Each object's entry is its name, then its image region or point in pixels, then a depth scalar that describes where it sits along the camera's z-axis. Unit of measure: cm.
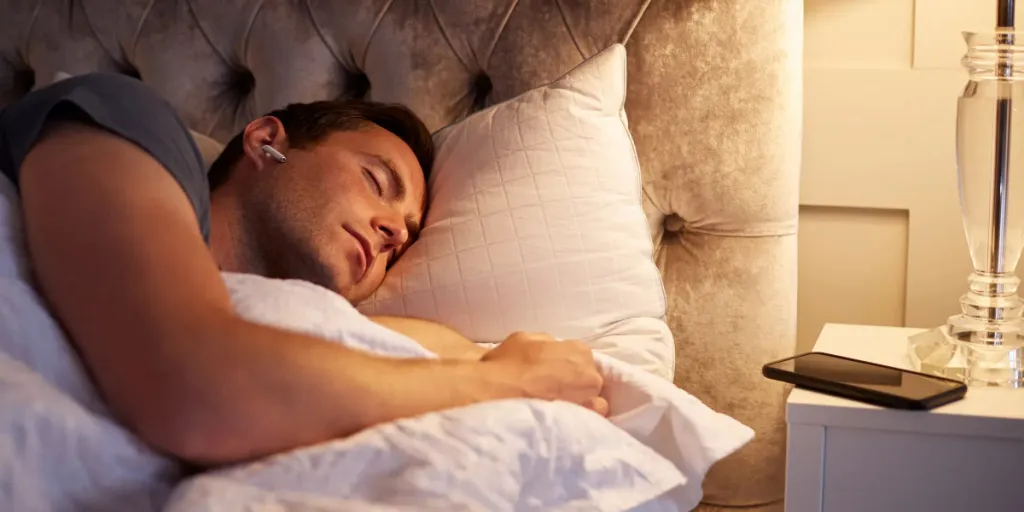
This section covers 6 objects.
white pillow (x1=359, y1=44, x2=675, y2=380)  127
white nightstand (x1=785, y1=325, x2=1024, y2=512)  111
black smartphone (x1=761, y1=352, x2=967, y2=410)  114
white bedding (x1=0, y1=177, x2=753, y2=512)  78
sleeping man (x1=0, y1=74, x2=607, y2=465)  84
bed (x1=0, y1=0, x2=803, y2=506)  146
